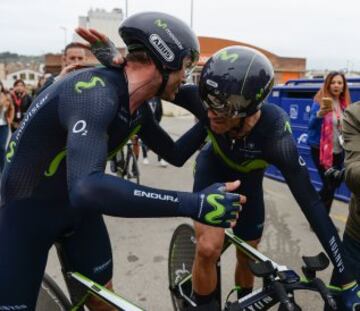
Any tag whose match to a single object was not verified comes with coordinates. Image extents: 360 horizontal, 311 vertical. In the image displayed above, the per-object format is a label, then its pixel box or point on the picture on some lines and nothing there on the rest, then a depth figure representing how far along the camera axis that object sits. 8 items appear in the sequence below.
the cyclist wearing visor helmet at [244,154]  1.88
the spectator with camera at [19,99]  8.60
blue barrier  6.80
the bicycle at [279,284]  1.59
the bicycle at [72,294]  1.85
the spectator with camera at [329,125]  4.93
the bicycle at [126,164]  6.64
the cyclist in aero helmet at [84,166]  1.34
